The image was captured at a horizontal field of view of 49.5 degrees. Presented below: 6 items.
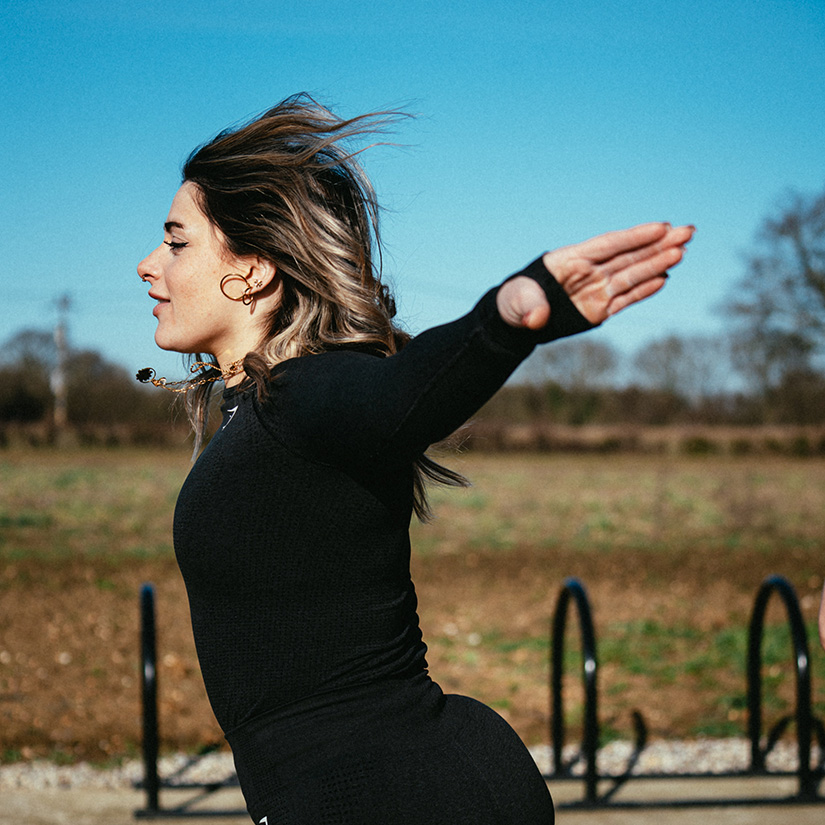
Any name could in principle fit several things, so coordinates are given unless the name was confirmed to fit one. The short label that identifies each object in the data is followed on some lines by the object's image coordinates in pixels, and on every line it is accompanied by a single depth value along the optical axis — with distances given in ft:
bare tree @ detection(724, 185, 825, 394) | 67.72
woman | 3.80
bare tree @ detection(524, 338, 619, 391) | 105.50
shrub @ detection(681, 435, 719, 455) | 89.97
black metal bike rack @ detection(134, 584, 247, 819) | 12.98
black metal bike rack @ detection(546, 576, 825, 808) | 13.17
